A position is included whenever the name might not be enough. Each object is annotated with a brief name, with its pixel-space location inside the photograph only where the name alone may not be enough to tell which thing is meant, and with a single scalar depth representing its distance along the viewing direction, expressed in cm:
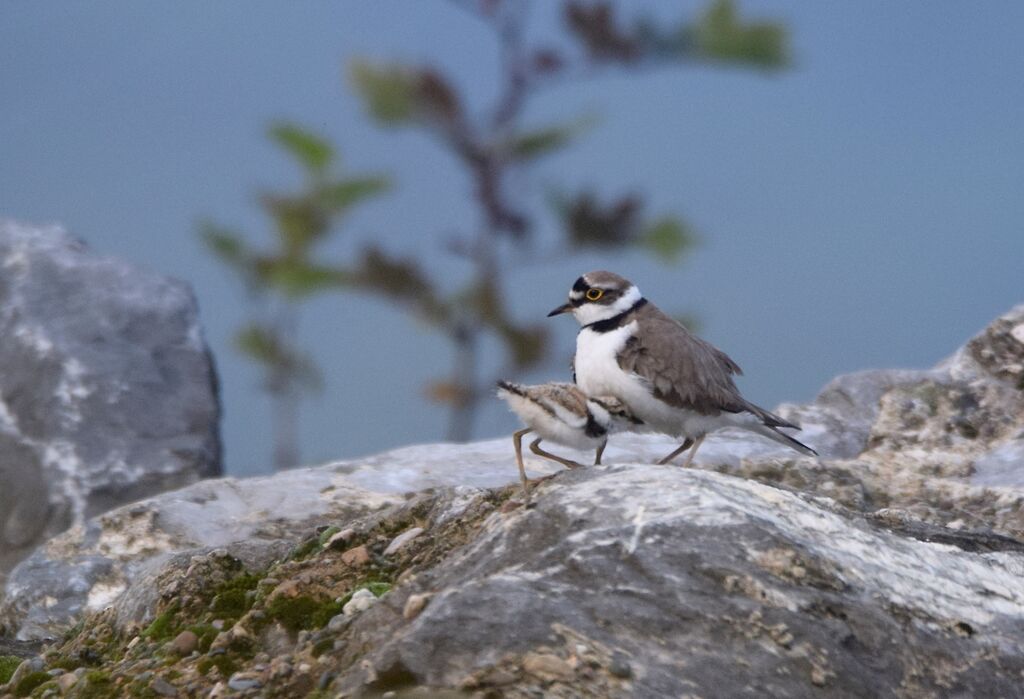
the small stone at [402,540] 904
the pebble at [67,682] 886
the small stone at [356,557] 892
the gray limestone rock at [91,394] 2027
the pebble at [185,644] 856
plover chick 1086
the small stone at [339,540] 935
